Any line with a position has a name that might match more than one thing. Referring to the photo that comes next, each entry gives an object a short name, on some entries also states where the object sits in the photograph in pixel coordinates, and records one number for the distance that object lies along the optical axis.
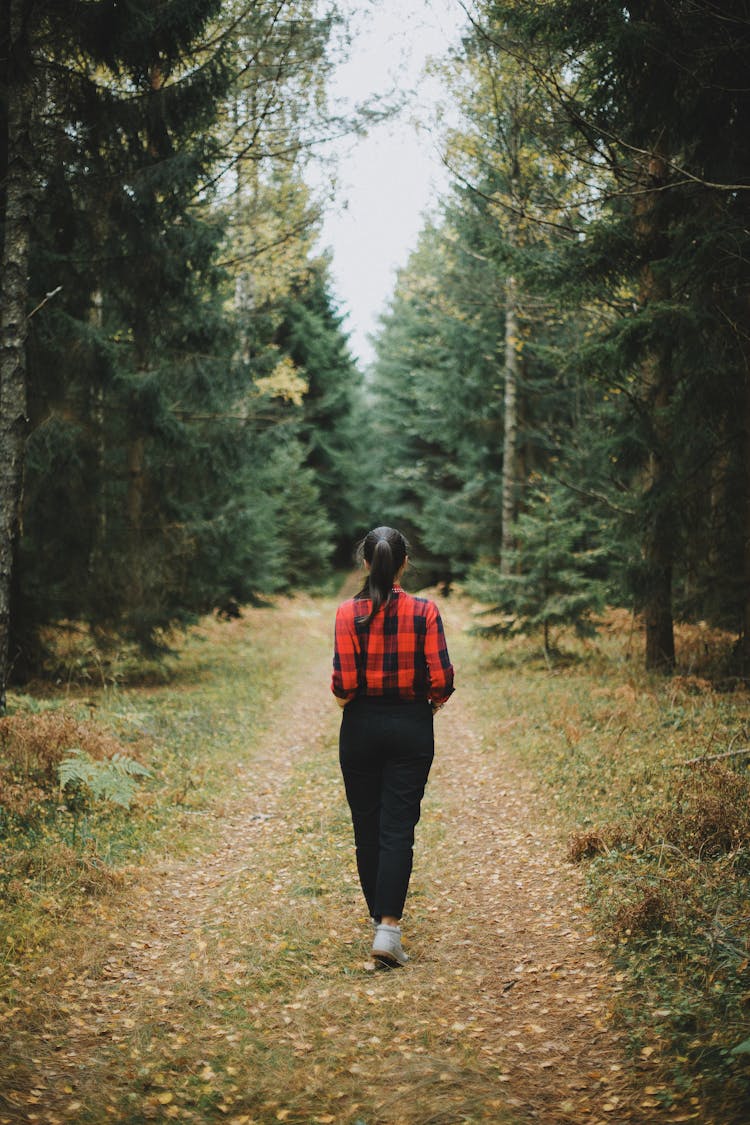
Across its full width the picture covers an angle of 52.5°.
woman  4.39
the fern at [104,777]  6.55
